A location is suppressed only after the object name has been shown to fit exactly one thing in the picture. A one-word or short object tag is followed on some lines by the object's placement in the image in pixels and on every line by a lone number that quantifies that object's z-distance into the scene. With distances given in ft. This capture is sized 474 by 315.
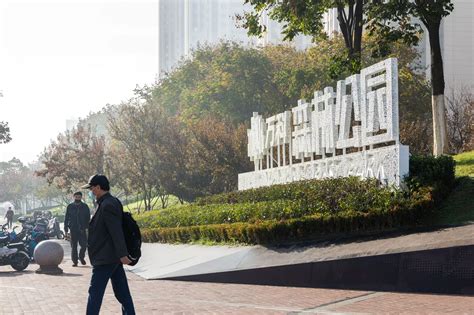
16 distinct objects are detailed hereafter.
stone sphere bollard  58.54
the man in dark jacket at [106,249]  26.89
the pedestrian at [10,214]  175.56
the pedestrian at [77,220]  60.70
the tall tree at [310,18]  80.43
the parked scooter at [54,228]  111.75
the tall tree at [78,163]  153.28
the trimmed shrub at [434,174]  53.11
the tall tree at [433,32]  72.95
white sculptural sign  54.54
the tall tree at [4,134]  117.50
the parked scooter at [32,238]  68.74
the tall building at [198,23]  574.15
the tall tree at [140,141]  140.77
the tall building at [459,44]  240.32
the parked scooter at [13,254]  60.44
